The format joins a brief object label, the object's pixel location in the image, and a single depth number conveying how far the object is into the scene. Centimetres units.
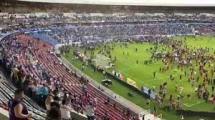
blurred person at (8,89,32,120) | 656
